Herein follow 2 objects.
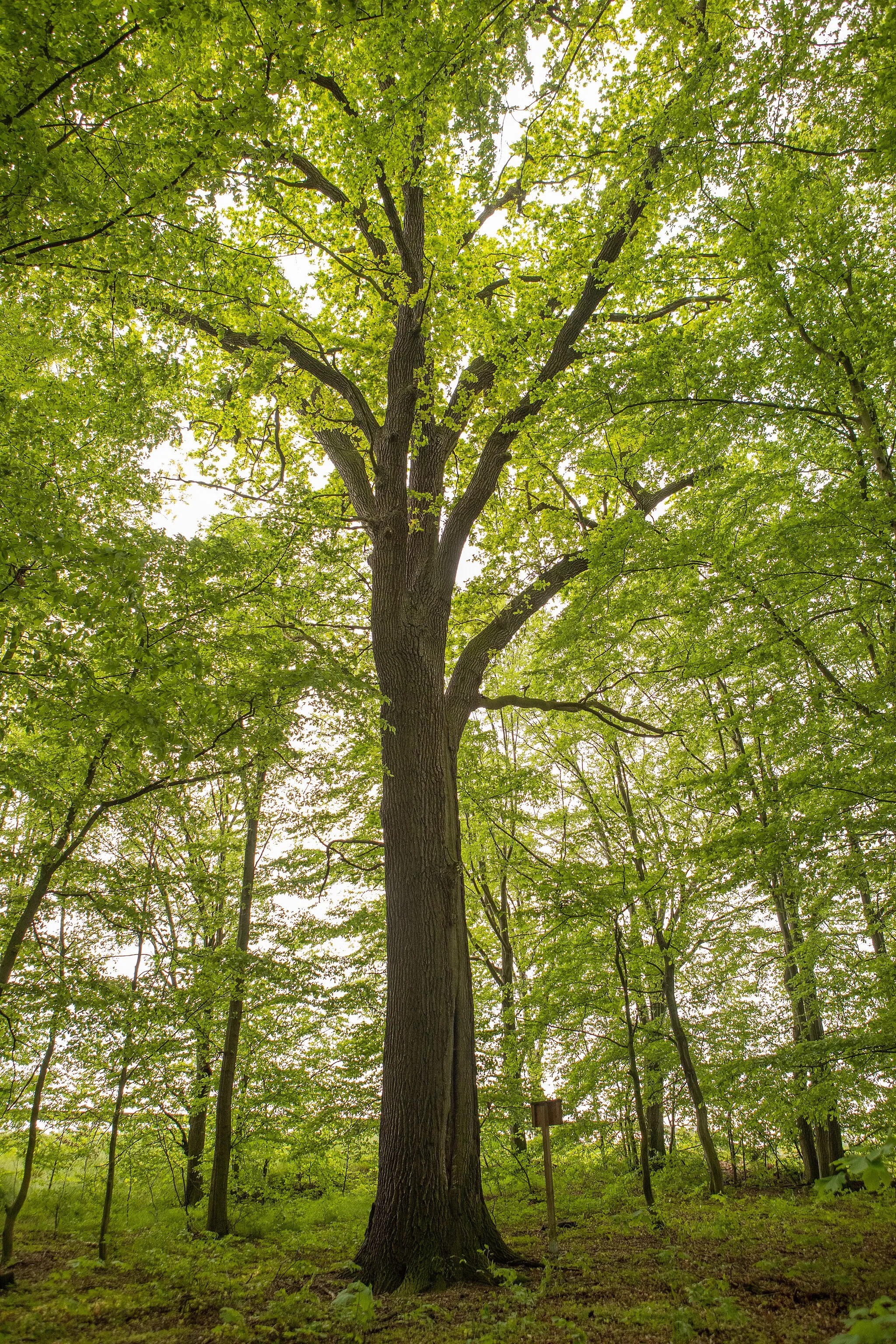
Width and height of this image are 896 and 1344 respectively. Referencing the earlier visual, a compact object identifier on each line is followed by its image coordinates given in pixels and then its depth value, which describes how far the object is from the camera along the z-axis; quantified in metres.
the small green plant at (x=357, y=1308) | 3.29
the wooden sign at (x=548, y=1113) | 5.73
